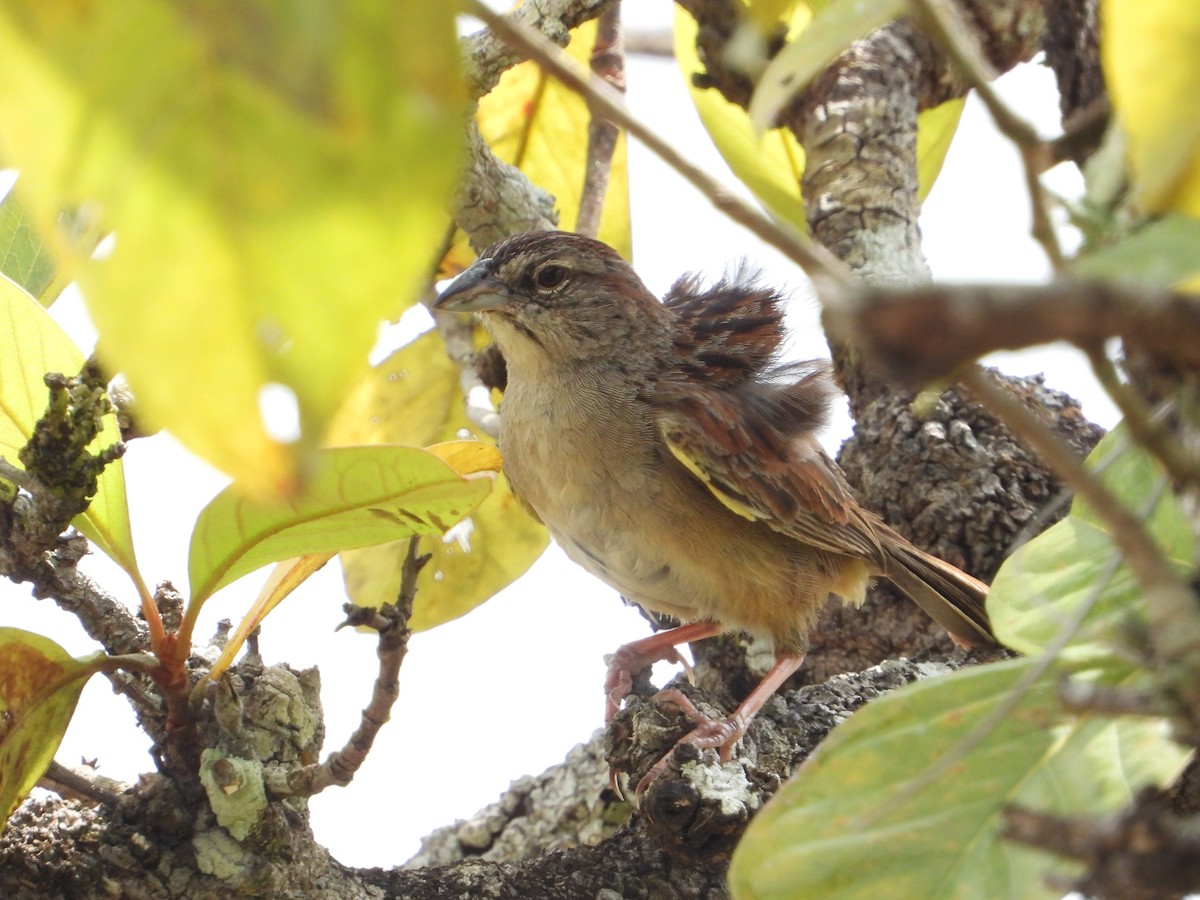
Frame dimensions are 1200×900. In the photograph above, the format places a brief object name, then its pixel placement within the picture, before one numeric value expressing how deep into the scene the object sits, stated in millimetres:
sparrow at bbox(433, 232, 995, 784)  7590
